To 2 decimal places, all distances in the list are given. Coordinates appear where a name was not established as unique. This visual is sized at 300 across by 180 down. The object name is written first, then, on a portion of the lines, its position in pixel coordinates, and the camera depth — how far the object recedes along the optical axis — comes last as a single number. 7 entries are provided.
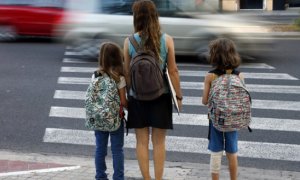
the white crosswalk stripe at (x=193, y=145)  7.12
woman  5.11
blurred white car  13.48
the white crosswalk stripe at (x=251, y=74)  12.14
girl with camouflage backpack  5.33
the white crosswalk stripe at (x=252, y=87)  10.74
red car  17.33
